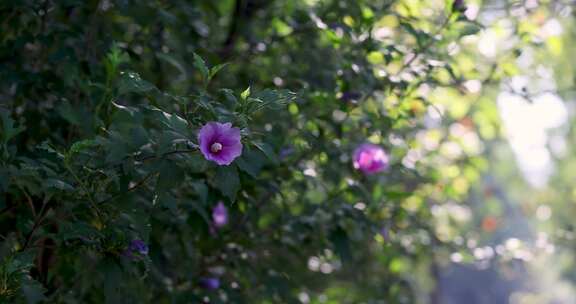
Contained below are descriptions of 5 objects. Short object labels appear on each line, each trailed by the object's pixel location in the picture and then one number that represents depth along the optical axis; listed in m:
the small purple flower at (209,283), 2.60
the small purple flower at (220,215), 2.58
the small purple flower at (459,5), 2.33
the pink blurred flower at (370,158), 2.58
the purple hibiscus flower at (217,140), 1.53
